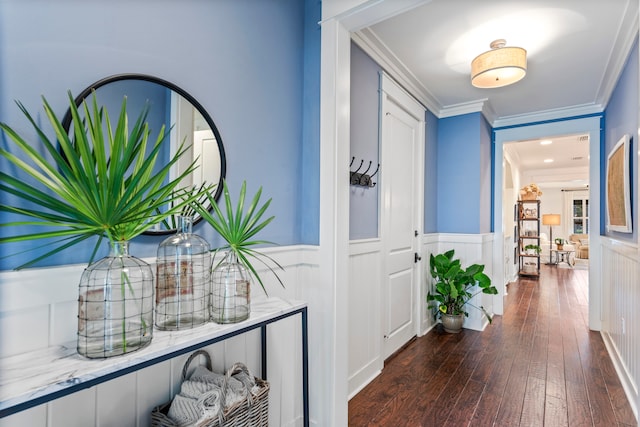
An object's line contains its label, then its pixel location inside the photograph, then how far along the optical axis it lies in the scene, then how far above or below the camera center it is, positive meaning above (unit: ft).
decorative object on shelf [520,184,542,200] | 23.98 +1.89
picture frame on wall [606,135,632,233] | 7.62 +0.75
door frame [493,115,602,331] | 11.53 +1.39
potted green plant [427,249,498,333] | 10.79 -2.25
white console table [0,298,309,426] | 2.17 -1.14
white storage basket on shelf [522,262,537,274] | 24.18 -3.82
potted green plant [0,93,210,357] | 2.60 +0.01
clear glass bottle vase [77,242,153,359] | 2.70 -0.78
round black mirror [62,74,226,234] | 3.39 +1.18
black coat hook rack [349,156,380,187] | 7.35 +0.92
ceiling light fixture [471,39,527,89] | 7.48 +3.52
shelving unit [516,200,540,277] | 23.75 -0.56
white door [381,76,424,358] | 8.85 +0.28
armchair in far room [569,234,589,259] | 30.37 -2.38
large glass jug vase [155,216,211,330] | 3.44 -0.70
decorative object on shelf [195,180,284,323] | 3.69 -0.69
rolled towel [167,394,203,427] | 3.46 -2.06
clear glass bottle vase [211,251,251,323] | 3.67 -0.85
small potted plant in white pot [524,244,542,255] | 23.40 -2.14
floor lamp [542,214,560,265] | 30.76 -0.04
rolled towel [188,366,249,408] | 3.74 -1.93
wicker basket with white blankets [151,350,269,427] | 3.48 -2.04
